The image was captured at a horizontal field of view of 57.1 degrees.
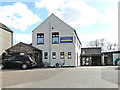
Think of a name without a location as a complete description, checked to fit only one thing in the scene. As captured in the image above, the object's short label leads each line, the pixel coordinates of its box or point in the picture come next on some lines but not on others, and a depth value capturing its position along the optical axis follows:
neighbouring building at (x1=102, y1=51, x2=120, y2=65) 24.66
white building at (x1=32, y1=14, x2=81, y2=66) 17.46
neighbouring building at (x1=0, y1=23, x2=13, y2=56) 18.26
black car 13.14
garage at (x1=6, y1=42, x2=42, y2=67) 16.93
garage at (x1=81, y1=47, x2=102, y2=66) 24.21
